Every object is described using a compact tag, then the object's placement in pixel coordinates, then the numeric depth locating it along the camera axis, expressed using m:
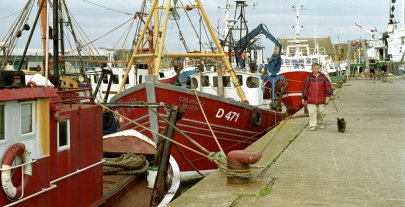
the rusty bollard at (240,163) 7.65
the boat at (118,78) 25.46
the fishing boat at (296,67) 28.77
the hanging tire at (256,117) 16.14
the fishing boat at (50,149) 6.08
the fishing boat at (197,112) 13.34
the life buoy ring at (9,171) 5.93
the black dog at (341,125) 13.20
